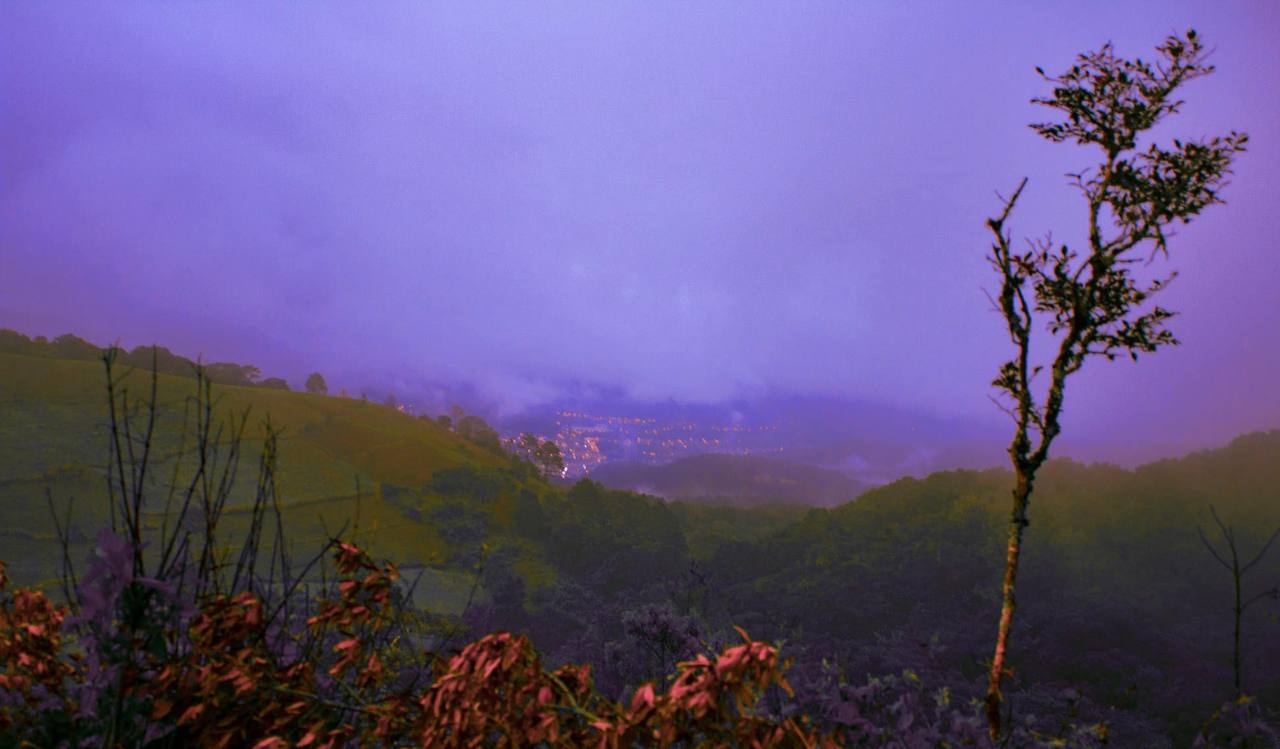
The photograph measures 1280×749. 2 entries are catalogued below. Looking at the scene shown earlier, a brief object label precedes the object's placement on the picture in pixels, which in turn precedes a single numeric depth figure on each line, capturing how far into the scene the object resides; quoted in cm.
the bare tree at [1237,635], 494
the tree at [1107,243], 738
